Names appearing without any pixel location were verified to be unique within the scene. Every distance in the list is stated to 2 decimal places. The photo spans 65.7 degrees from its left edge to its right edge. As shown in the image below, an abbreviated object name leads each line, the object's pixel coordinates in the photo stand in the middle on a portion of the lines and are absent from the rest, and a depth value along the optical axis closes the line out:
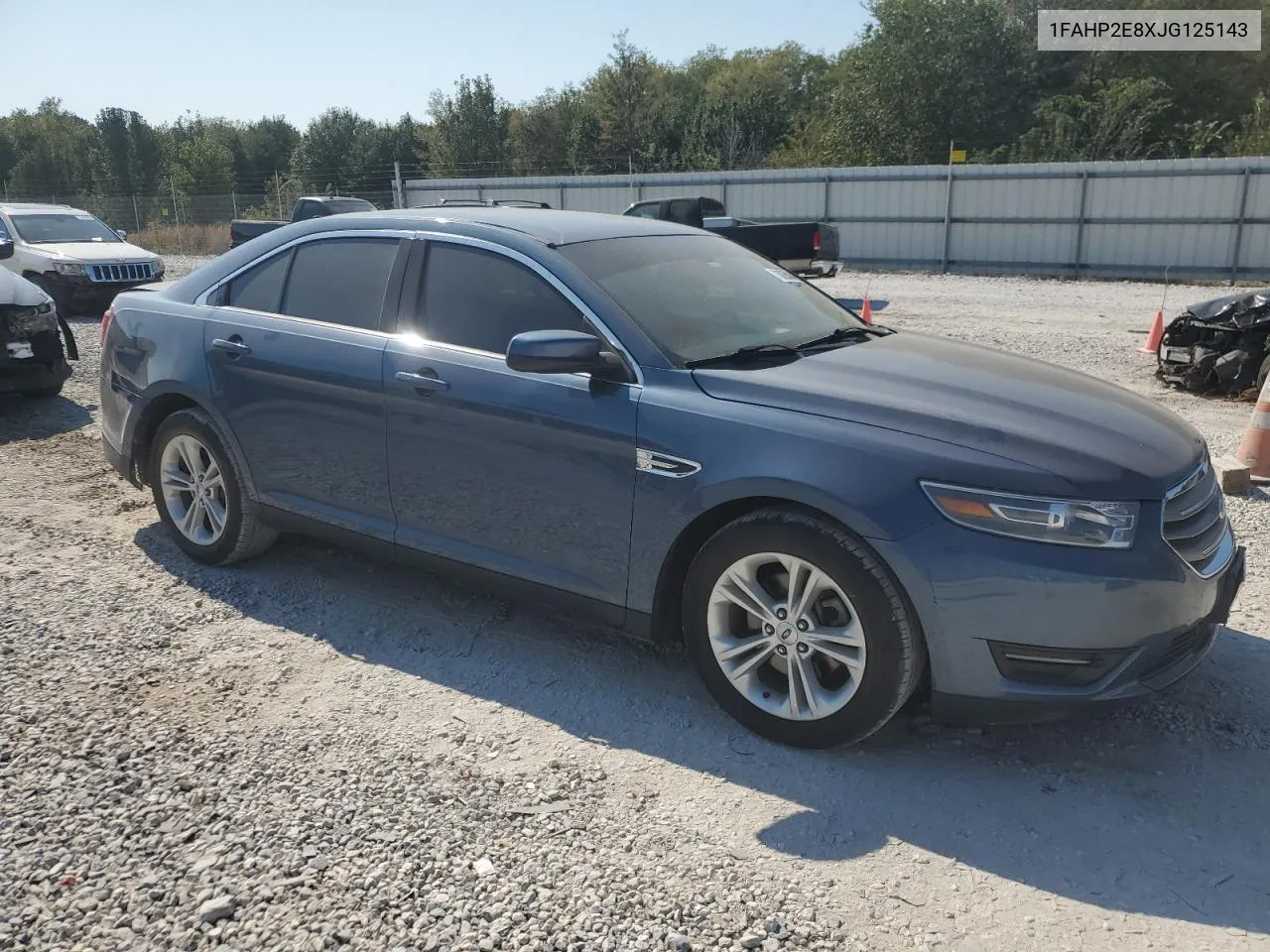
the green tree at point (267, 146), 74.50
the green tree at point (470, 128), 53.41
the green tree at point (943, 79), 36.09
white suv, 13.93
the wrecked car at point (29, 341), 7.91
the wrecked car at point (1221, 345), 8.52
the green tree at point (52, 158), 57.03
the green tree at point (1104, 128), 28.86
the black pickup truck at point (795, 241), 15.24
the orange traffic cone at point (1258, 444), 6.00
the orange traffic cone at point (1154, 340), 11.14
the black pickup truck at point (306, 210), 19.91
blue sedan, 2.91
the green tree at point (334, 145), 59.62
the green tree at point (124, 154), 49.19
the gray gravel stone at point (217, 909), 2.51
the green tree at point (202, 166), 45.50
